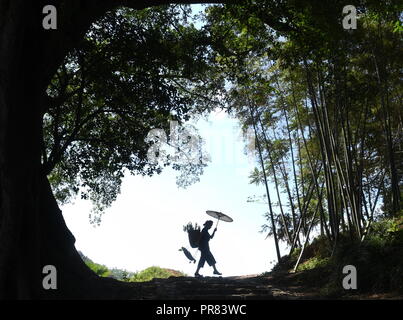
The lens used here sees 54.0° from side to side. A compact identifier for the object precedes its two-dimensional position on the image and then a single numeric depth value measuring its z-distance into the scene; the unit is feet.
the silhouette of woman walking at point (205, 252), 30.04
